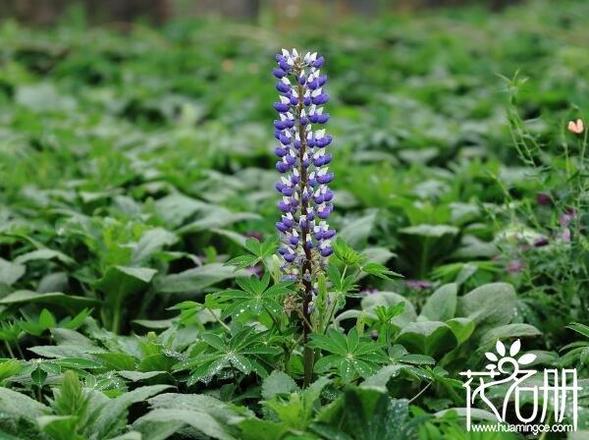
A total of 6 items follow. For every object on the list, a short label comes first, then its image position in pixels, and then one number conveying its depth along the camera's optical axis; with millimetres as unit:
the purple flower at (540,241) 3182
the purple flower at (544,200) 3752
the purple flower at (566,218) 3047
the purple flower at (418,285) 3235
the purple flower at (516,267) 3232
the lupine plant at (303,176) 2395
